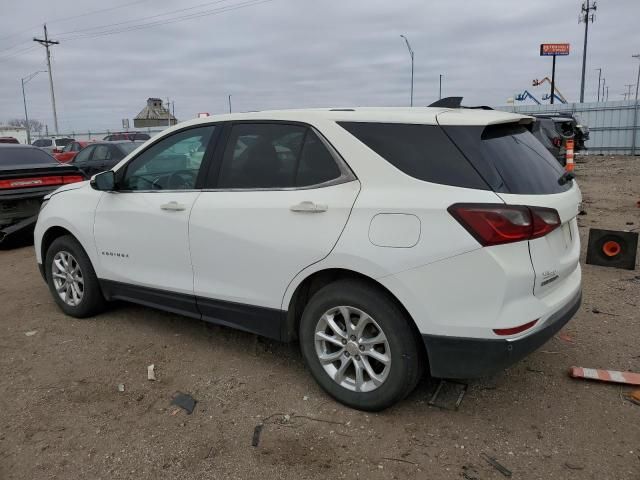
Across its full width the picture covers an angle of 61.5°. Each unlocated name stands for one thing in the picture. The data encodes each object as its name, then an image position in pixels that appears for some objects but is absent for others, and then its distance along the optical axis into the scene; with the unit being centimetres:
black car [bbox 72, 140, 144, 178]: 1352
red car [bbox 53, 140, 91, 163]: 2039
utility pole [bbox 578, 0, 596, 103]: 3988
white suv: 273
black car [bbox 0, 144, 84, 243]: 781
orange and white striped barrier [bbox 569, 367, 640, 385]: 346
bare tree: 8784
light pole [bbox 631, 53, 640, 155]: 2642
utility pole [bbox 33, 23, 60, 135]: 4684
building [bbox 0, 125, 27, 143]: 4628
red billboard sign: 5325
